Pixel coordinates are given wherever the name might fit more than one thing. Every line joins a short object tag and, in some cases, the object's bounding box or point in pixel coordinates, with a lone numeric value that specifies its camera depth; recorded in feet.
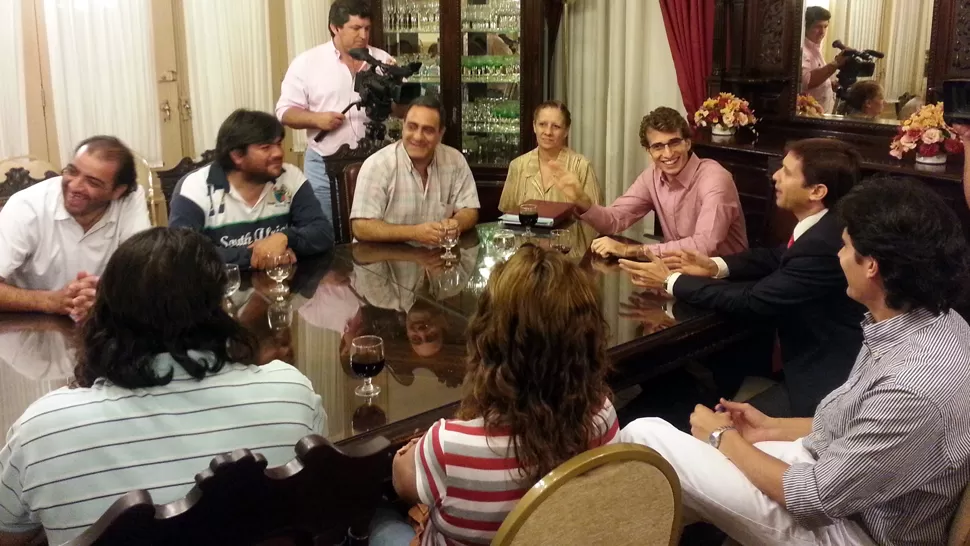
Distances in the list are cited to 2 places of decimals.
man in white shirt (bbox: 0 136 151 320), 7.23
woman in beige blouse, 11.02
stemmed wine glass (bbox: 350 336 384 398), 5.26
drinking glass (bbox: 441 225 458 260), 8.63
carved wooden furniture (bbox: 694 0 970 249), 10.28
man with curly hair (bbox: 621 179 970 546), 4.45
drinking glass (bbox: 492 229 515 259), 8.73
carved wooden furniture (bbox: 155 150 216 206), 9.46
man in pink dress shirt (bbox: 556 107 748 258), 8.84
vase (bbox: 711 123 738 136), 12.71
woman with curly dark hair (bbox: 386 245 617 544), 3.93
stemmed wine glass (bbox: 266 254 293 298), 7.40
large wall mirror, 10.72
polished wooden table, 5.21
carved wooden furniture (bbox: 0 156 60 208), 8.52
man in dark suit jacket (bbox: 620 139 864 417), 6.89
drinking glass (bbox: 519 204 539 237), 8.98
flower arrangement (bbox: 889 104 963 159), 9.82
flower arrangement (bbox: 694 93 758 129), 12.53
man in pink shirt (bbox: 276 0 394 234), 12.55
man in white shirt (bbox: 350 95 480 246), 9.36
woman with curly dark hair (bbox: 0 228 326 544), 3.80
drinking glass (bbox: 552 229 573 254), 8.80
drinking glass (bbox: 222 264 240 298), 6.66
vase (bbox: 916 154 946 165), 9.86
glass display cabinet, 14.49
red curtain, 13.43
